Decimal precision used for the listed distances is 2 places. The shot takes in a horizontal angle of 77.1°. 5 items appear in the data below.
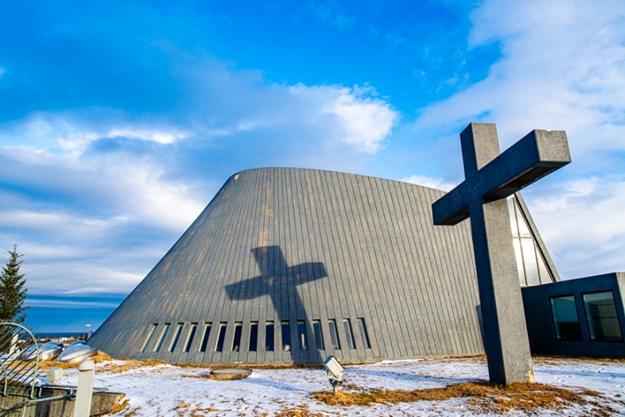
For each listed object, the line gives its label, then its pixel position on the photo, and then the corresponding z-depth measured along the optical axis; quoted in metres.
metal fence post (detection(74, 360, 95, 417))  6.17
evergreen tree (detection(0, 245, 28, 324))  31.13
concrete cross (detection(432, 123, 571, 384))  7.90
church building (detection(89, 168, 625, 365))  15.08
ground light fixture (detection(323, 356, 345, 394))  7.88
